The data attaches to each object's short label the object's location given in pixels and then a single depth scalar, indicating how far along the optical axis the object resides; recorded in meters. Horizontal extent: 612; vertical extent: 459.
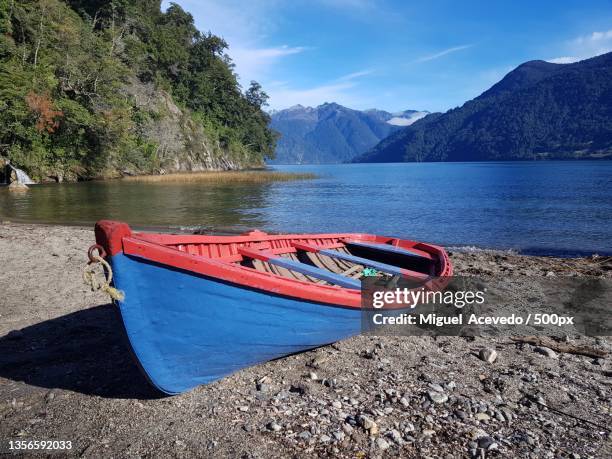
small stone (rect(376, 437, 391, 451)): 3.64
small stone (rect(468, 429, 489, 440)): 3.76
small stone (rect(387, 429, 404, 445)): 3.71
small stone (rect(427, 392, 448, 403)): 4.30
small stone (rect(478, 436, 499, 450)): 3.62
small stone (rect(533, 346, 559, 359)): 5.37
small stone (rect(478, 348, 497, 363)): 5.27
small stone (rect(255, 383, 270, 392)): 4.55
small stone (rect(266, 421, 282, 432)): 3.86
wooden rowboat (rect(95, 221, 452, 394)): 3.65
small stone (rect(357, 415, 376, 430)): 3.87
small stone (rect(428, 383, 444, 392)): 4.53
